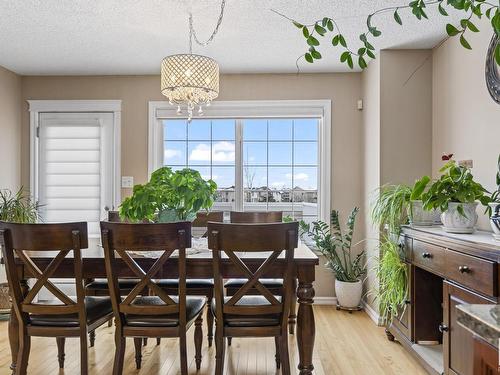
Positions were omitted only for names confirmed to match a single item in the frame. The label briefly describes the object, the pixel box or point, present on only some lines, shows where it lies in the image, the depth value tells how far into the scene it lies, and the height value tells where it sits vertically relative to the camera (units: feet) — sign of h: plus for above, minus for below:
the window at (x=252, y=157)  14.20 +1.05
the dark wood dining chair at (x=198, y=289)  9.19 -2.36
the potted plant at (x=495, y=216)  6.30 -0.46
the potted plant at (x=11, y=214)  11.64 -0.86
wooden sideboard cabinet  6.15 -1.86
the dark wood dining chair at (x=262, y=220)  9.27 -0.87
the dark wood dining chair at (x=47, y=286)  6.41 -1.68
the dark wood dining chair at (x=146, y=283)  6.37 -1.59
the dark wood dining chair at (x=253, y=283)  6.32 -1.59
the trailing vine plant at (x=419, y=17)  2.48 +1.13
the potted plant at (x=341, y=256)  12.59 -2.29
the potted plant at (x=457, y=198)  7.30 -0.21
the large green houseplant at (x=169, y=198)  7.94 -0.24
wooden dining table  6.86 -1.51
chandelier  8.96 +2.47
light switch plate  14.10 +0.14
